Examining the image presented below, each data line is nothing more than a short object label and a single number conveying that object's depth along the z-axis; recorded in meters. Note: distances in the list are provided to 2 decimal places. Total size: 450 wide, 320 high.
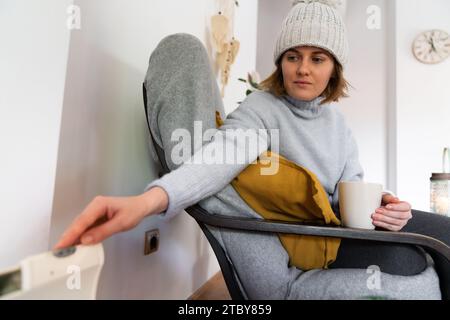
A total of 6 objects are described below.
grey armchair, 0.57
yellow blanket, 0.67
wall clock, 2.91
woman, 0.54
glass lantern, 2.38
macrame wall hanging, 1.53
